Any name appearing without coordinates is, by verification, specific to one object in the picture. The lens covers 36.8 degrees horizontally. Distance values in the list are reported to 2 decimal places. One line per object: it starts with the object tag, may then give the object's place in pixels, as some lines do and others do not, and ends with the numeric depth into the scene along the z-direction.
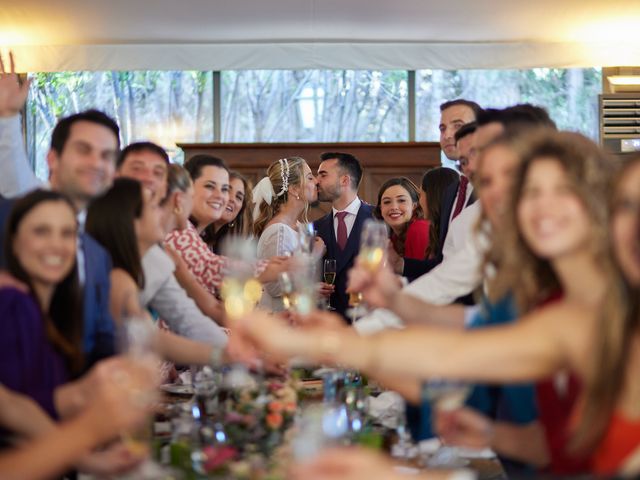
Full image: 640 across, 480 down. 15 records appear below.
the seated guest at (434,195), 5.61
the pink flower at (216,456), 1.98
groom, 6.05
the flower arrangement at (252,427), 1.97
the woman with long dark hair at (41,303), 2.23
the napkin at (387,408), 2.80
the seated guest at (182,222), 3.80
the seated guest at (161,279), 3.41
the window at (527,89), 10.30
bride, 5.43
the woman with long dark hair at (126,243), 2.93
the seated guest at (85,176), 2.69
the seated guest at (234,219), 5.58
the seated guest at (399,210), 6.55
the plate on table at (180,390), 3.49
